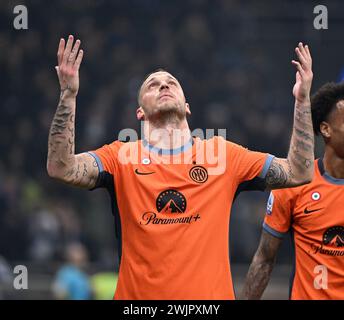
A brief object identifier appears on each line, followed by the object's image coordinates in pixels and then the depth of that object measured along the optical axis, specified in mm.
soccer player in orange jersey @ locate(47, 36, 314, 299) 10484
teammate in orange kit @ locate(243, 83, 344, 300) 11898
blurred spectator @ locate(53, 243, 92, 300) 23156
